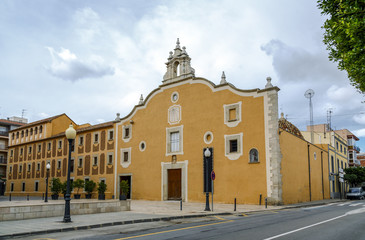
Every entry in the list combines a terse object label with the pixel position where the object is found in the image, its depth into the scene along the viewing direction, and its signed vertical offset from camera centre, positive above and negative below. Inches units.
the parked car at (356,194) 1438.2 -119.2
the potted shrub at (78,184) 1336.1 -74.6
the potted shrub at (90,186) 1349.7 -83.2
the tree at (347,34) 414.6 +169.8
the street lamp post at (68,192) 494.0 -42.3
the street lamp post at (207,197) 708.2 -65.8
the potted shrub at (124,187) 1171.3 -75.1
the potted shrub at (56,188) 1299.2 -88.3
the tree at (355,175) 1778.9 -48.3
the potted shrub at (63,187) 1324.8 -86.1
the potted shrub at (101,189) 1296.8 -91.3
